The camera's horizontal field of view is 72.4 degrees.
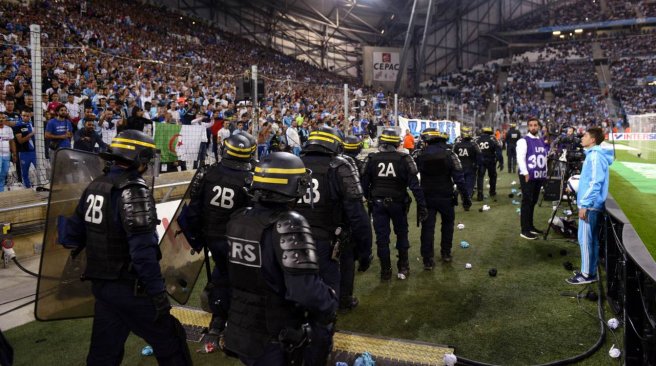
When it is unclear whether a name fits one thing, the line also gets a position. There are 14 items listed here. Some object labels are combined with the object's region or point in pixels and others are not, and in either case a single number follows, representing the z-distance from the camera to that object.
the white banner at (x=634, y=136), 21.67
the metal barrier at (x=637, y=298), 3.14
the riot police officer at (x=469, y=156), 10.60
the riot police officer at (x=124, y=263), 3.02
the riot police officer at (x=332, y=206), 4.28
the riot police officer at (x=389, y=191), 6.00
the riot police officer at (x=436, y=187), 6.54
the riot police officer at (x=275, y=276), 2.37
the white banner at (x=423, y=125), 16.69
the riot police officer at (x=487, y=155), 11.65
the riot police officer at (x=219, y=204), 4.15
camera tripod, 8.10
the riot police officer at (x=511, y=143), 14.85
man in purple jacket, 7.52
